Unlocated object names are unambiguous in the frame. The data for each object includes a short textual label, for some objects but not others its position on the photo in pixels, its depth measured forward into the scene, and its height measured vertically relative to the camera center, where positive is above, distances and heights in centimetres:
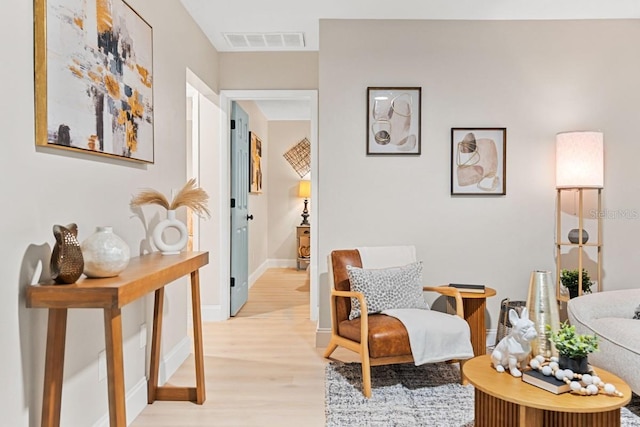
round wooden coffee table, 180 -76
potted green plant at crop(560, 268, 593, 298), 349 -58
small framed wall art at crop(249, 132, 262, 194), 608 +54
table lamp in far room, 795 +16
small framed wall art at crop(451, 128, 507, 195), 364 +32
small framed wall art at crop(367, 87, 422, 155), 364 +64
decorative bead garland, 186 -71
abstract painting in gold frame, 173 +54
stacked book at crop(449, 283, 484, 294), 325 -59
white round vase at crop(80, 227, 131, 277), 176 -19
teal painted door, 463 -3
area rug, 245 -111
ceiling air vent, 396 +140
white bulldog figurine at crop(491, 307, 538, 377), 207 -63
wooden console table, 161 -38
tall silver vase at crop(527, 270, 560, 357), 214 -49
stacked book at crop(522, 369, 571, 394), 189 -72
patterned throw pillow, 303 -54
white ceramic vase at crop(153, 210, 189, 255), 253 -17
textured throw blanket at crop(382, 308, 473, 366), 274 -78
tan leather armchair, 275 -78
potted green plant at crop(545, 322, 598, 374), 194 -59
